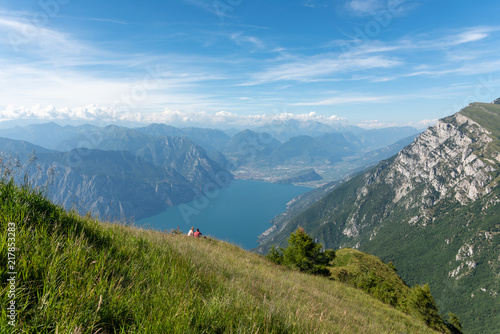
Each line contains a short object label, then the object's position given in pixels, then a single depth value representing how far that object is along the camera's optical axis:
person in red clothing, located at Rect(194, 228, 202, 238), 17.77
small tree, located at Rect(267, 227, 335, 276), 23.83
